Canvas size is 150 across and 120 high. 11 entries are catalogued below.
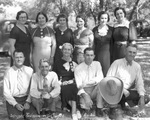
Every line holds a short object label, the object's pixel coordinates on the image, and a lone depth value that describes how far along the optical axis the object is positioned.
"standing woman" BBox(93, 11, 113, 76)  5.36
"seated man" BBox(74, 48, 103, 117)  4.18
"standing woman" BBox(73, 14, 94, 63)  5.41
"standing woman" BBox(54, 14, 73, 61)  5.29
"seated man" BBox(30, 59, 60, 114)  4.07
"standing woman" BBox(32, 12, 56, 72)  5.22
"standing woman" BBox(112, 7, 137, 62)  5.28
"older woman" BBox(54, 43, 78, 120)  4.55
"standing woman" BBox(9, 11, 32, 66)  5.21
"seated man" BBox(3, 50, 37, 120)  3.96
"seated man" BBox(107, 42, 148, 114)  4.24
